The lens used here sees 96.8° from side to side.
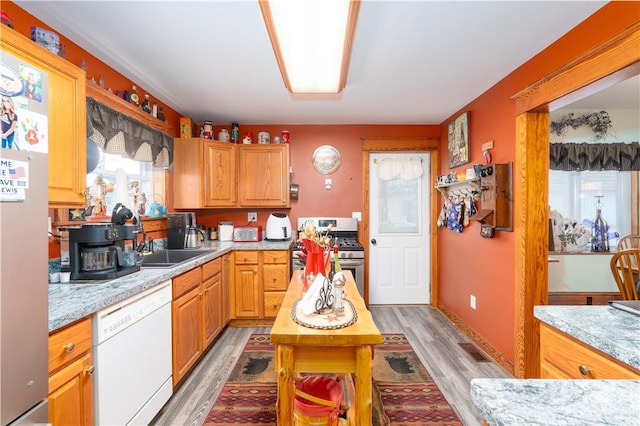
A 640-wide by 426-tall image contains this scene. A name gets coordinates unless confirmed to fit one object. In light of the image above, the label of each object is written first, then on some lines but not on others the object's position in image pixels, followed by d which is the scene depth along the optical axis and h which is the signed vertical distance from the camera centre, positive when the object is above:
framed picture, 3.03 +0.81
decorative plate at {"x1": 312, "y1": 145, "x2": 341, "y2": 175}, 3.85 +0.72
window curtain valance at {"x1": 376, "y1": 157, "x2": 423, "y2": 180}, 3.88 +0.59
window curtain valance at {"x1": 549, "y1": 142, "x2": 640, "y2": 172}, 3.27 +0.65
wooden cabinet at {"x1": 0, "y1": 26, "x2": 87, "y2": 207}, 1.36 +0.46
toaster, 3.49 -0.26
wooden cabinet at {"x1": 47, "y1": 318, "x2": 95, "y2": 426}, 1.10 -0.68
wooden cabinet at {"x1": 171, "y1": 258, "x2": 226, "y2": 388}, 2.02 -0.83
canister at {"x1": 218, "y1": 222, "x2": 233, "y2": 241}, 3.59 -0.24
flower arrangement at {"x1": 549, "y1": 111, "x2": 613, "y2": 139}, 3.30 +1.04
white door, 3.88 -0.23
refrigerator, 0.84 -0.17
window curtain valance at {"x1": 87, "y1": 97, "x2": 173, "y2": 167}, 2.01 +0.65
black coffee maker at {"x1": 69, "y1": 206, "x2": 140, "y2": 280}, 1.59 -0.23
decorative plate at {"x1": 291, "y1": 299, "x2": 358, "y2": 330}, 1.29 -0.51
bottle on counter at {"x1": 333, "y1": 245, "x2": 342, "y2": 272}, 1.65 -0.29
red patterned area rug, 1.78 -1.29
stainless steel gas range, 3.29 -0.39
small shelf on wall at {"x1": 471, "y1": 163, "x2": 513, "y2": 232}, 2.31 +0.13
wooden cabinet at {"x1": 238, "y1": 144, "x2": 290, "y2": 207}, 3.59 +0.49
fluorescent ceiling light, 1.20 +0.88
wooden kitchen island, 1.23 -0.65
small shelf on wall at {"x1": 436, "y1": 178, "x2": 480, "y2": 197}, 2.79 +0.28
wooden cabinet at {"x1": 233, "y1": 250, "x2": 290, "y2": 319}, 3.19 -0.78
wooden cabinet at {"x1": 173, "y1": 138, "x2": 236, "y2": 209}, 3.27 +0.47
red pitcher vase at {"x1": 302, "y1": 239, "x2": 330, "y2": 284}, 1.78 -0.29
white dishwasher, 1.34 -0.79
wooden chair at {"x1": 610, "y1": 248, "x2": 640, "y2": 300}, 1.97 -0.47
